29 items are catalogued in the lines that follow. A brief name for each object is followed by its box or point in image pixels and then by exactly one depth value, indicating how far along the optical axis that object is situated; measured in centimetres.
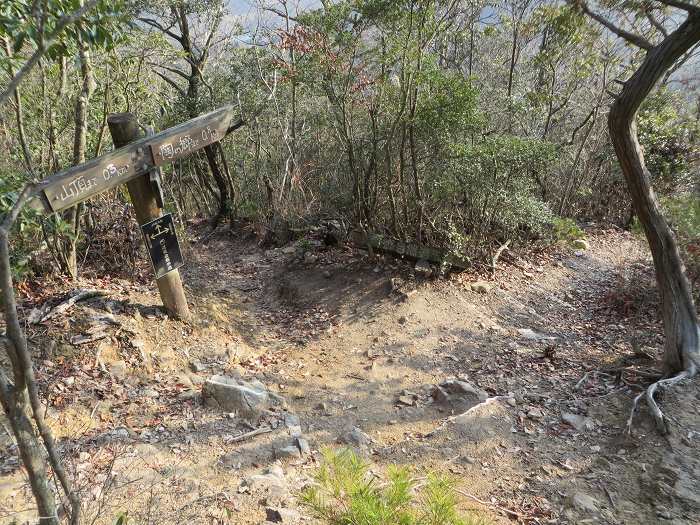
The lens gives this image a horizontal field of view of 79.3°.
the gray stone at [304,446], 360
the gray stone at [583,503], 303
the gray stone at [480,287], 657
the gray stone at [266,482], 308
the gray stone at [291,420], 397
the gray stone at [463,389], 442
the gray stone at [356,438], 388
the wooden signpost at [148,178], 357
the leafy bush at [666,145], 958
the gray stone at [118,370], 416
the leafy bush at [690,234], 559
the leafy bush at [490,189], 623
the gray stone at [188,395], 413
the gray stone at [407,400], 452
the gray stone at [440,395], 446
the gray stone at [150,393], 410
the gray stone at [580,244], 884
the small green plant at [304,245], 786
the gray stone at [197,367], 464
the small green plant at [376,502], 196
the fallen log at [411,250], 653
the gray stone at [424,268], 653
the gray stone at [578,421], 395
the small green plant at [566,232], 821
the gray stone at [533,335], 581
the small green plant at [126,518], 252
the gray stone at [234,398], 404
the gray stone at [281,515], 279
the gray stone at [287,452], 354
